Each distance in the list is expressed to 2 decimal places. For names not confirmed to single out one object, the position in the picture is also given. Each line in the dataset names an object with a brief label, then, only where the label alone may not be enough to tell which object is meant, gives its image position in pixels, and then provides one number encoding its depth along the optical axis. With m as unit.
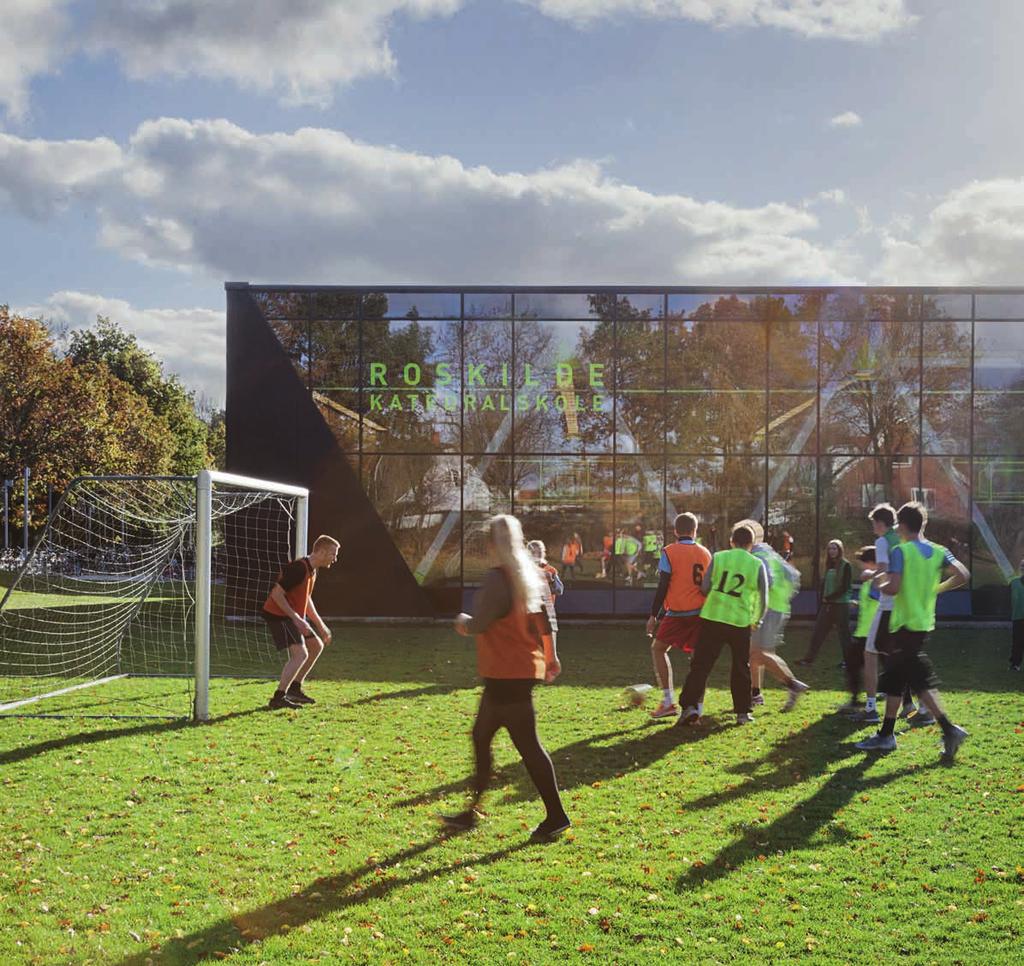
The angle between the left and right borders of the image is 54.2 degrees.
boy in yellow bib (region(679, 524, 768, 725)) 9.06
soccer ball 10.44
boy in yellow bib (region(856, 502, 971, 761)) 7.97
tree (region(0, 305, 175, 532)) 34.91
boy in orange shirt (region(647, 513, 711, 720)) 9.44
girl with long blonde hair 5.70
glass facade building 20.62
